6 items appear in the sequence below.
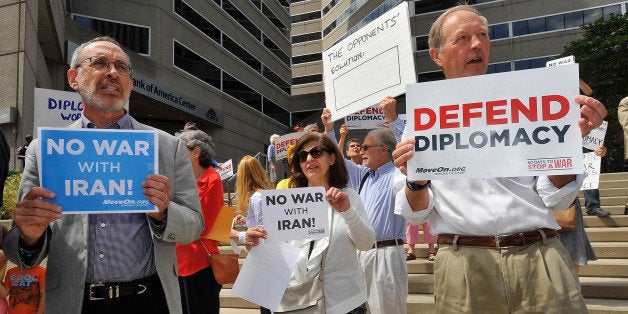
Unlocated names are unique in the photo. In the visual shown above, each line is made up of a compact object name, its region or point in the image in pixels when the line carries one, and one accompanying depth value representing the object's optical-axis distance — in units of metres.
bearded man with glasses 2.17
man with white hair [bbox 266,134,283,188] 13.87
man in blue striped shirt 4.70
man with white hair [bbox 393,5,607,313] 2.23
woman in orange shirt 4.00
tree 28.08
